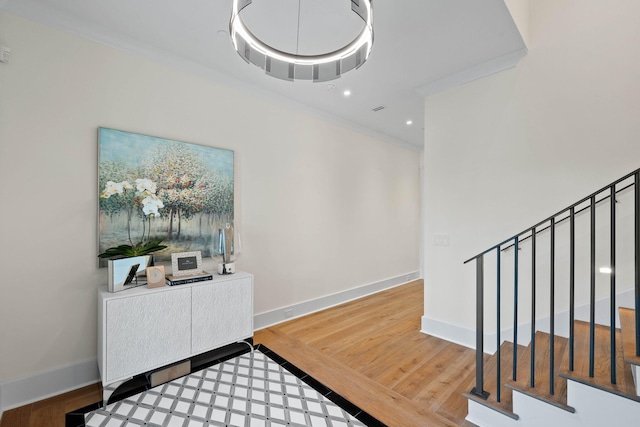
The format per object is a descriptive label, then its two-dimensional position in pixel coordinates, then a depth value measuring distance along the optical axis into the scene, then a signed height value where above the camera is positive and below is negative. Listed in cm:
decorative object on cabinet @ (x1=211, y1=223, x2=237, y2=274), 274 -34
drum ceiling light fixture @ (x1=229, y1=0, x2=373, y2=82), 169 +100
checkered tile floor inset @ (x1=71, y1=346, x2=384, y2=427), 182 -131
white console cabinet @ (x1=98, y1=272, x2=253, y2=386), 198 -85
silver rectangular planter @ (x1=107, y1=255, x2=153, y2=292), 209 -43
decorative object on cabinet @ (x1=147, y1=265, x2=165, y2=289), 224 -49
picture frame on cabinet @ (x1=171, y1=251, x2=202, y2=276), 245 -43
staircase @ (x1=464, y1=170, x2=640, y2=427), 144 -86
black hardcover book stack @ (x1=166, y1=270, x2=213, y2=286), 233 -54
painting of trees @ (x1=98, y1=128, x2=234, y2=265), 227 +19
